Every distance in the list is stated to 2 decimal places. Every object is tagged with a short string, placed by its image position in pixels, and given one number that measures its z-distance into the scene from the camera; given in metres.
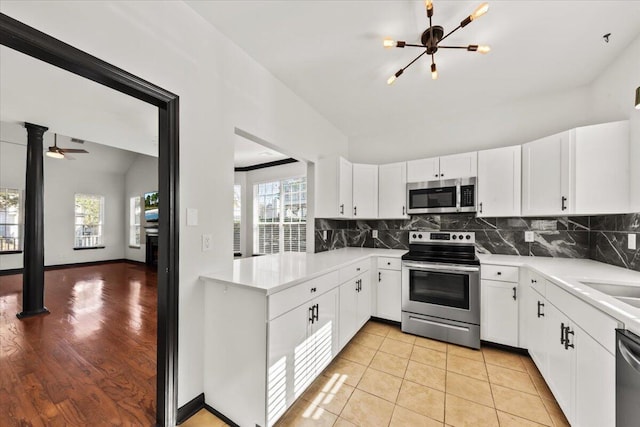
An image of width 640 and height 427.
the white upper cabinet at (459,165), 2.98
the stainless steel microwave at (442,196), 2.99
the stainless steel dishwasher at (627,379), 0.99
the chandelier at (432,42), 1.82
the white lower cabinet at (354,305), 2.43
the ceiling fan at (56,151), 4.79
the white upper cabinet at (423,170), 3.18
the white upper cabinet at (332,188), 3.25
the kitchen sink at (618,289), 1.62
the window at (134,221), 7.91
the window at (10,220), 6.10
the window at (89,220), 7.33
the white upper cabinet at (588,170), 2.12
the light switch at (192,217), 1.70
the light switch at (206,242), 1.80
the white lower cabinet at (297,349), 1.53
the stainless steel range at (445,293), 2.58
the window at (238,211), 6.67
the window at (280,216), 5.62
